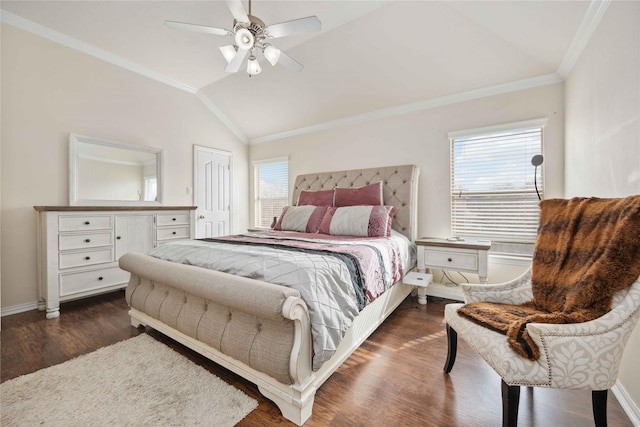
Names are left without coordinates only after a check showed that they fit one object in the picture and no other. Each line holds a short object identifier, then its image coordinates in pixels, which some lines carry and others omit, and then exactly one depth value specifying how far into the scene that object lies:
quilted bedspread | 1.37
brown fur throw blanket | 1.07
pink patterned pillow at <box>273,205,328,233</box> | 3.19
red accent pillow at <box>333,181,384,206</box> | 3.24
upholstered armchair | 1.02
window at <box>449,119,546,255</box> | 2.75
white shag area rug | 1.31
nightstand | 2.55
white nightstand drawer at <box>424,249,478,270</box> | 2.61
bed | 1.27
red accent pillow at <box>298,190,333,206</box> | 3.55
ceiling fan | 1.90
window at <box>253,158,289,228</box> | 4.79
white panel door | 4.36
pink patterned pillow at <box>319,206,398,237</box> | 2.81
